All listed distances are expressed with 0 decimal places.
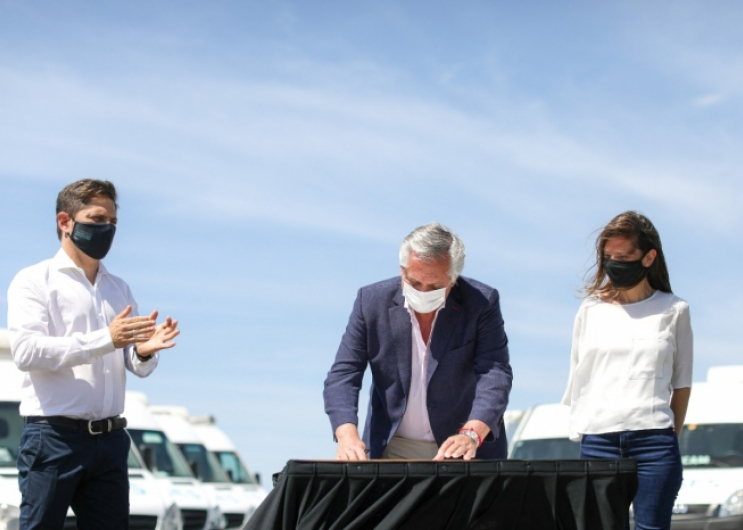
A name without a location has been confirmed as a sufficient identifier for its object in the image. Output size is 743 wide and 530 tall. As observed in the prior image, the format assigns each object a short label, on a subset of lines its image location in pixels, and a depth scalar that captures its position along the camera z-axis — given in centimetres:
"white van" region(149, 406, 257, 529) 1742
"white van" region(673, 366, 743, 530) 1066
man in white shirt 515
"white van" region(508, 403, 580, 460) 1300
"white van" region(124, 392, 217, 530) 1322
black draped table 394
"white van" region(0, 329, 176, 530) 972
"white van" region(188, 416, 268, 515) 2248
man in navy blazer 489
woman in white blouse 521
